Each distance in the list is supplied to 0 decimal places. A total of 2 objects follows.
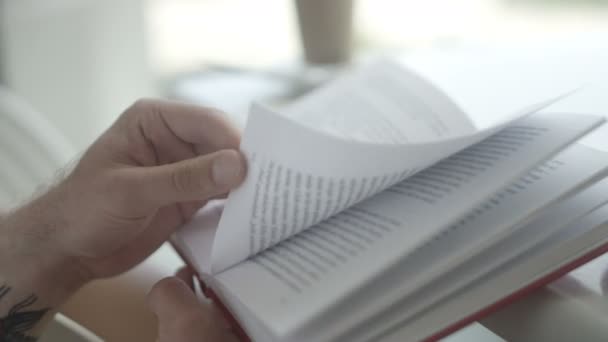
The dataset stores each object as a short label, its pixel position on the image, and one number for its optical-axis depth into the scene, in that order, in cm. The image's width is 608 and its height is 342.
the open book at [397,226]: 36
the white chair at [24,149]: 87
